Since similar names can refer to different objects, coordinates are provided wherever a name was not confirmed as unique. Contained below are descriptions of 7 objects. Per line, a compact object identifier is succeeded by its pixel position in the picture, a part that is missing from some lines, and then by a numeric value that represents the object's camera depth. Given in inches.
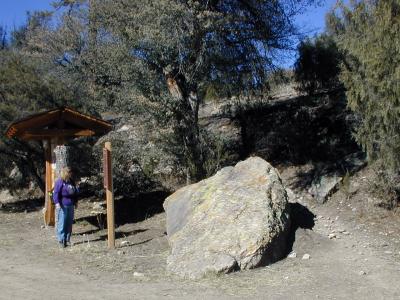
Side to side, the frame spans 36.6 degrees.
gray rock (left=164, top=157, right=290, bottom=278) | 358.9
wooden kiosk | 506.6
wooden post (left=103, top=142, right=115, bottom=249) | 444.1
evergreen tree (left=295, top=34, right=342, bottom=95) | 701.3
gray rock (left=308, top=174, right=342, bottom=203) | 515.8
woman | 444.1
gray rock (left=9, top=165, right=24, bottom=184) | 700.7
